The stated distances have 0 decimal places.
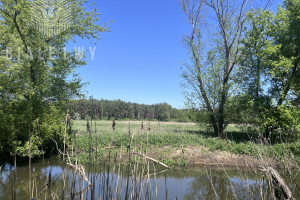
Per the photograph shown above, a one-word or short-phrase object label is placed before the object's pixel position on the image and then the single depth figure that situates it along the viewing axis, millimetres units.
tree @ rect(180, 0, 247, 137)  20172
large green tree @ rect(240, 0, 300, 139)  16516
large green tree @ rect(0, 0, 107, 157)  12500
